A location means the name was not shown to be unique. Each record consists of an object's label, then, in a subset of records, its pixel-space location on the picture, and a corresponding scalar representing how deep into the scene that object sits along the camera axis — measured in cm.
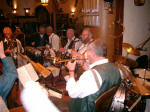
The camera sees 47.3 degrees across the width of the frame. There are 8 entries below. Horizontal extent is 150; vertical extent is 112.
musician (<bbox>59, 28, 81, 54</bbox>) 475
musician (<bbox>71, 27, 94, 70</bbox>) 399
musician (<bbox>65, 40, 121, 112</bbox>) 190
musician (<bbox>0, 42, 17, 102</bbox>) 196
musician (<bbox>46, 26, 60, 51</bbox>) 562
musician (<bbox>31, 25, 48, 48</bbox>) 613
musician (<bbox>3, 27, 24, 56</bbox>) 419
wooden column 518
